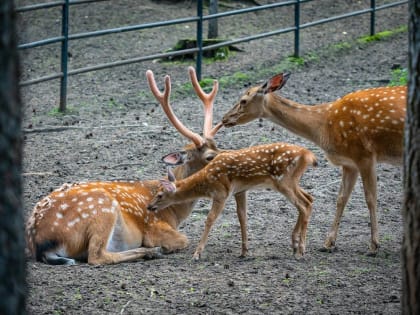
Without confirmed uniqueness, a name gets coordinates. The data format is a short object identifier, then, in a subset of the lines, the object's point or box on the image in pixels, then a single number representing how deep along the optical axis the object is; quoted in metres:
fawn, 13.21
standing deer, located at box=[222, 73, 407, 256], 13.68
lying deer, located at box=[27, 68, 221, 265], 12.95
